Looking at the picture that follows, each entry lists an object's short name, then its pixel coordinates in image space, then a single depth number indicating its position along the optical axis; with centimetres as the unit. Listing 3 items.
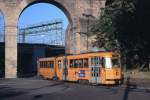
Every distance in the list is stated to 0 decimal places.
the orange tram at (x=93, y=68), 1851
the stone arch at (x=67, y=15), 2655
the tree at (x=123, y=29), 2283
